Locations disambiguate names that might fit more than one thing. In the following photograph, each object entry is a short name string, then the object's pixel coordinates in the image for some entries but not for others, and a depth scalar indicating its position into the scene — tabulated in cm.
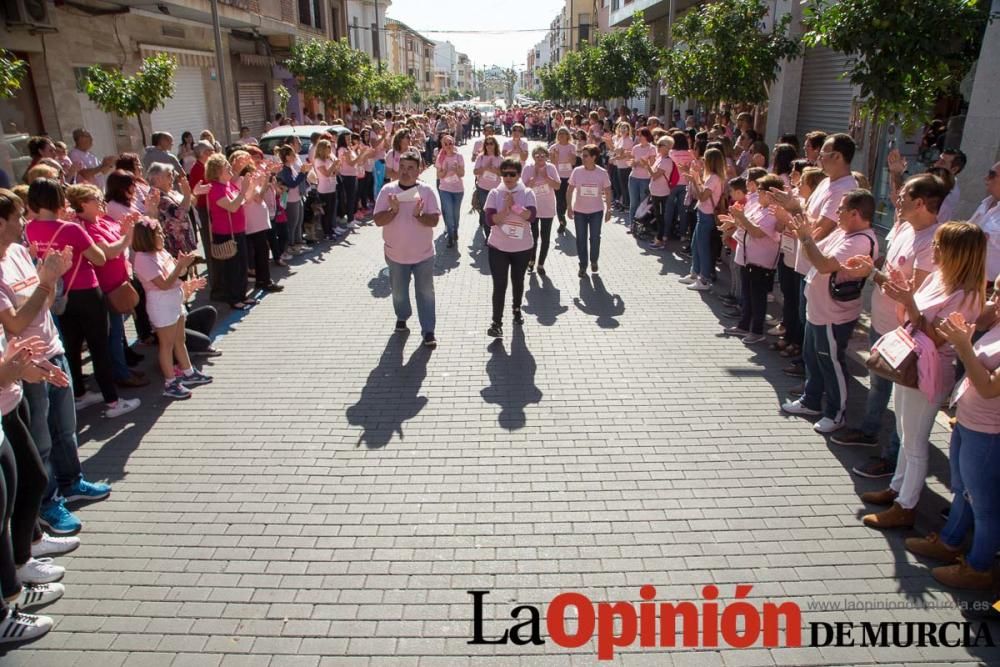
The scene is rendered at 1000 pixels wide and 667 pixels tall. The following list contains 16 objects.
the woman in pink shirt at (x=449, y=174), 1137
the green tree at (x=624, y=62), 2336
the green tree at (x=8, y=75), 771
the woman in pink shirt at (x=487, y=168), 1138
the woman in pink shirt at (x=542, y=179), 919
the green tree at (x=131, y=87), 1057
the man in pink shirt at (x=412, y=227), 696
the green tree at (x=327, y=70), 2403
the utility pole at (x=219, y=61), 1492
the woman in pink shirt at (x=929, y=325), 357
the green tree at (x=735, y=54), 1116
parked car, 1511
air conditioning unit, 1239
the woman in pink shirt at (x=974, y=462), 317
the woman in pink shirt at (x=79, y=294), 494
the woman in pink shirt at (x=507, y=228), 717
